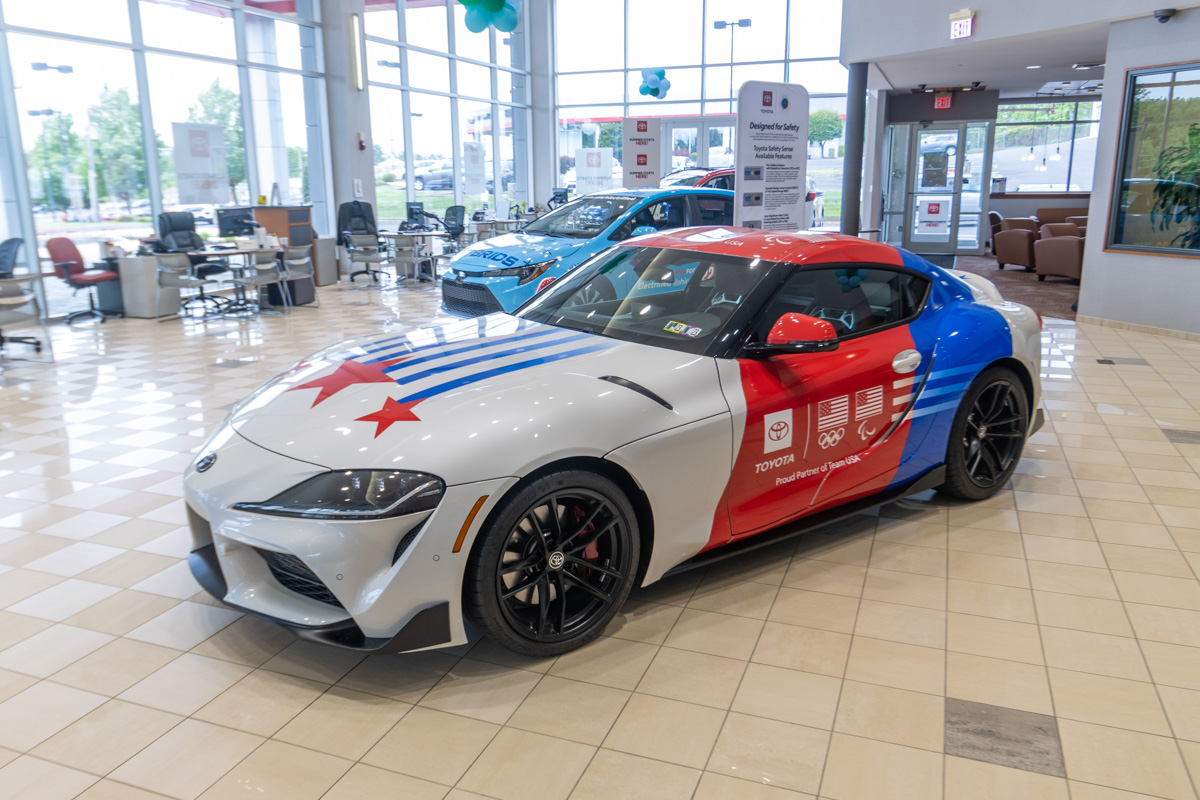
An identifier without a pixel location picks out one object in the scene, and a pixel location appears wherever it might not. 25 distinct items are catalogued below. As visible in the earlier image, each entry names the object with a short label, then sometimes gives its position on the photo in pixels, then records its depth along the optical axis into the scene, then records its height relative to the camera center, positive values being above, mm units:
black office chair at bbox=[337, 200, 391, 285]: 12445 -502
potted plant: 8383 +65
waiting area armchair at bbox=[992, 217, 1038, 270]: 14469 -811
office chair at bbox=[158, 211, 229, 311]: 10328 -471
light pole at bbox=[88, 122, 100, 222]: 10867 +430
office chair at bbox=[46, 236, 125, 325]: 9695 -772
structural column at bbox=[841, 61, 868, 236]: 11562 +703
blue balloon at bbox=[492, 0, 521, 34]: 12906 +2726
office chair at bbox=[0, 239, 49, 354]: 7254 -812
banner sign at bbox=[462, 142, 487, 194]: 19500 +731
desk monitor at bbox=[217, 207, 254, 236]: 10938 -276
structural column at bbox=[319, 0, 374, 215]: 14555 +1693
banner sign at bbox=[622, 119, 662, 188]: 13055 +661
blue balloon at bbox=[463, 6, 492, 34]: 12575 +2644
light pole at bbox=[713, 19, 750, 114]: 20750 +4186
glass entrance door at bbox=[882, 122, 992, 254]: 17156 +247
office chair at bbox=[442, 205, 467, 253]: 15528 -391
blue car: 7480 -370
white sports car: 2398 -756
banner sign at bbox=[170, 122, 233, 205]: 12195 +525
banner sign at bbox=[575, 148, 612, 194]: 21953 +805
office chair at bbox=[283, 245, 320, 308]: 10688 -776
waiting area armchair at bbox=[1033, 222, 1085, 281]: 12877 -862
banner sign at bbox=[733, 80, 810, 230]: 6941 +369
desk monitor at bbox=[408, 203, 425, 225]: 15677 -260
